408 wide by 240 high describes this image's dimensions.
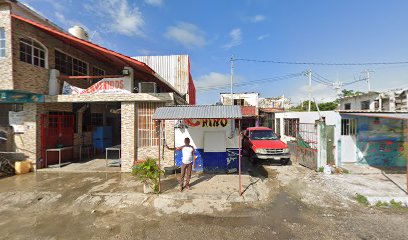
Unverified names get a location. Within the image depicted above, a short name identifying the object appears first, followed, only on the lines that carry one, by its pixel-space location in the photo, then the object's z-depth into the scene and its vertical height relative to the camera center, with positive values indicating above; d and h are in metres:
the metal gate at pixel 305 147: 9.57 -1.64
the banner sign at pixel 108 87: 8.88 +1.50
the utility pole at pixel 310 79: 20.86 +4.37
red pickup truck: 9.80 -1.48
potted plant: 6.10 -1.75
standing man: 6.46 -1.33
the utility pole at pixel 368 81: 27.40 +5.24
